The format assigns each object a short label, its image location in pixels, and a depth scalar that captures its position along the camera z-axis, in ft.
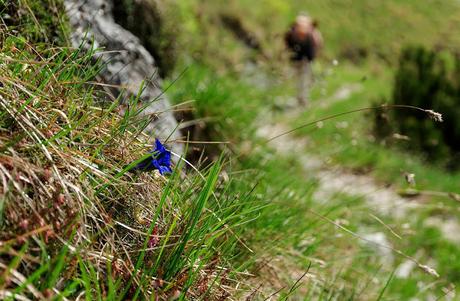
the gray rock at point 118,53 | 10.67
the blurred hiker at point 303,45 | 41.06
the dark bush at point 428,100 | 34.09
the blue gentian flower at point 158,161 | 6.09
